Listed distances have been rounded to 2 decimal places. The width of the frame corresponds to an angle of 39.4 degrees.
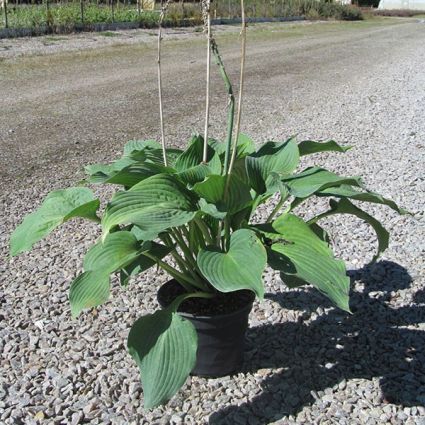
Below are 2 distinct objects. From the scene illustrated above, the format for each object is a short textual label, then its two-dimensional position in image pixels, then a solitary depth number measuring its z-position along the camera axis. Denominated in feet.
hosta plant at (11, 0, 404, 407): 5.73
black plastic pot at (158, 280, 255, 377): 6.66
